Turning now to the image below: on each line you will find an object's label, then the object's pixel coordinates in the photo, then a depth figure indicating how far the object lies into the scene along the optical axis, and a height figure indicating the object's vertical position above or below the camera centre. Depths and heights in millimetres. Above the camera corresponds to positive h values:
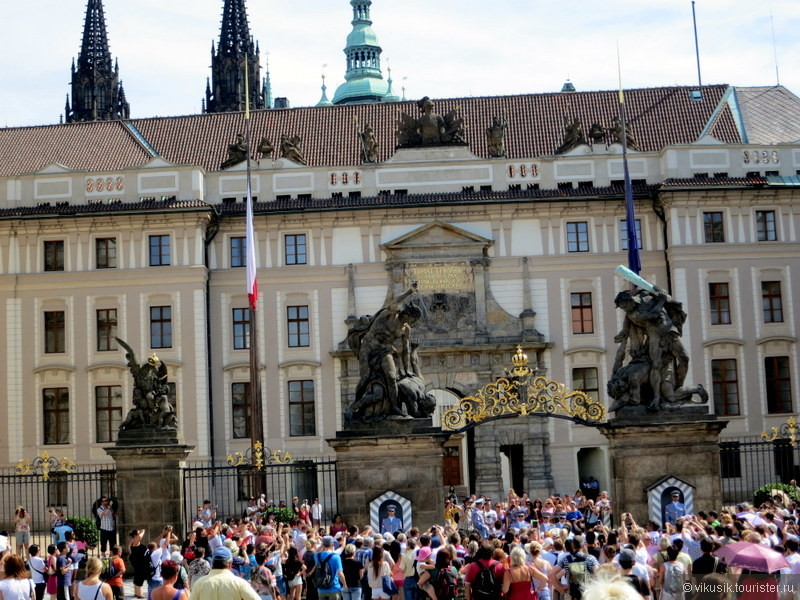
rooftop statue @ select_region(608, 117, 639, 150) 46938 +10506
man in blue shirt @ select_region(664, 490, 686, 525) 24438 -1225
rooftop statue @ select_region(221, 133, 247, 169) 46491 +10222
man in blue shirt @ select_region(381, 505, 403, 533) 24453 -1247
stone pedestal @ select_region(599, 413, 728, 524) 25062 -215
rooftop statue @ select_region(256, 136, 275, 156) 46688 +10423
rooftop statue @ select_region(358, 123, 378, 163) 46281 +10256
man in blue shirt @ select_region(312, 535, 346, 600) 17859 -1421
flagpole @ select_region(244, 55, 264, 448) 34250 +2970
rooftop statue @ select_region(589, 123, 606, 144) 46500 +10366
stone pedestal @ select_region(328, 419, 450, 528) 24953 -332
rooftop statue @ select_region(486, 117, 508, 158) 46125 +10230
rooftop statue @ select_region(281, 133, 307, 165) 46688 +10276
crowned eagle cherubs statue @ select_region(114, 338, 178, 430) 25656 +1126
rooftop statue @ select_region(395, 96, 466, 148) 46281 +10616
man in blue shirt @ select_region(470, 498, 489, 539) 24298 -1365
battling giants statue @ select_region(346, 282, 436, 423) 25016 +1436
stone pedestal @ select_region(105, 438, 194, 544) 25281 -444
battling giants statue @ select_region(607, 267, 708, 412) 25125 +1541
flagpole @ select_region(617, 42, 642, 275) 34656 +5260
